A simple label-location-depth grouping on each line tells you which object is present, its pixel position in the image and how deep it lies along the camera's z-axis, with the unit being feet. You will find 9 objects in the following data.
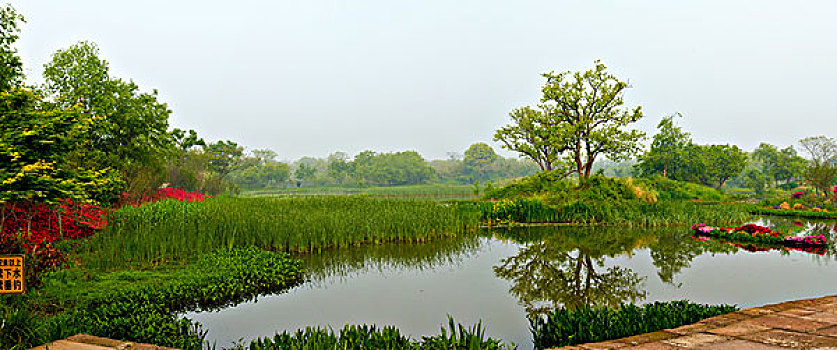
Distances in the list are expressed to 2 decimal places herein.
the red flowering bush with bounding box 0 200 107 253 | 24.16
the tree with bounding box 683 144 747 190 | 102.99
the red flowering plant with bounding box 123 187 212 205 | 44.29
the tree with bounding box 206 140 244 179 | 114.73
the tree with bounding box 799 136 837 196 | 58.18
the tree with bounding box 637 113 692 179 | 103.50
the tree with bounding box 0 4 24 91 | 27.22
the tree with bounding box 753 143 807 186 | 124.06
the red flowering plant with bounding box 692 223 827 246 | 28.71
